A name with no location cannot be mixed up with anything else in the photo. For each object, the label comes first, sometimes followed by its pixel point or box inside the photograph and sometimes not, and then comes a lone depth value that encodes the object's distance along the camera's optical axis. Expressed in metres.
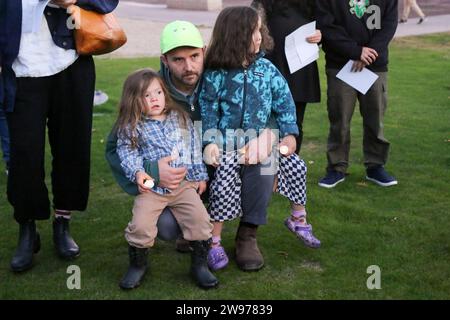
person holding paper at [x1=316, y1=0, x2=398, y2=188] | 4.63
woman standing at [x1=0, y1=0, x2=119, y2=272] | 3.35
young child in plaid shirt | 3.27
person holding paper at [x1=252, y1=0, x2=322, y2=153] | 4.39
